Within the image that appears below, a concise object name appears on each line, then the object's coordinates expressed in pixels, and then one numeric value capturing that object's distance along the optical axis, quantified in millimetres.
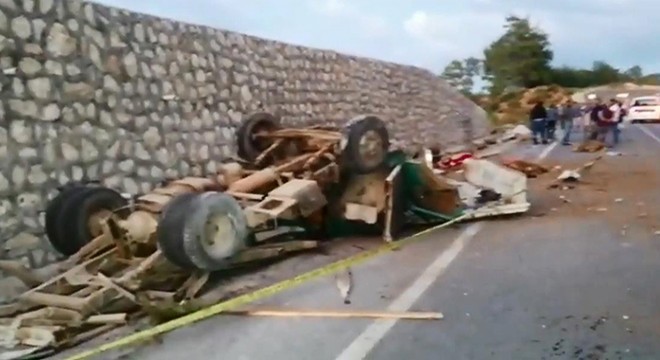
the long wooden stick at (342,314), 6727
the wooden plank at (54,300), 6894
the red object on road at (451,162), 18062
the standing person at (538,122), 32909
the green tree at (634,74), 112750
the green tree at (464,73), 61544
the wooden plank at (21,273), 8008
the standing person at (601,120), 31812
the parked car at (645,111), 54281
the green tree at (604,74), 105125
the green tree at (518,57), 80125
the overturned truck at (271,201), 8281
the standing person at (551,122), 34375
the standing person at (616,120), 32062
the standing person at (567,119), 33688
